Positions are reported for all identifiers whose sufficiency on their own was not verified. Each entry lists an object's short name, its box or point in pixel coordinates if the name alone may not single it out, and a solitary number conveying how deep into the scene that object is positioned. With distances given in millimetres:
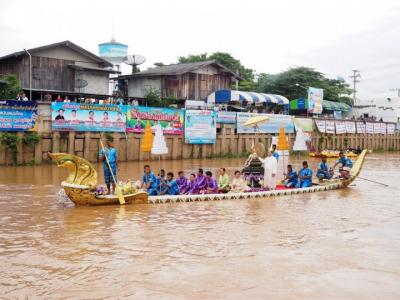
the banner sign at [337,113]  54475
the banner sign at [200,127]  32219
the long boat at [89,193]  13500
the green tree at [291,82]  53062
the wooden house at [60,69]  31422
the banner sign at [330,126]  44219
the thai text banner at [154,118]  29016
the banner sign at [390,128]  53288
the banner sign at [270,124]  35531
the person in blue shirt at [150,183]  15406
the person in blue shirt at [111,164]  14492
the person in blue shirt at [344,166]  19453
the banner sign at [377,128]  51075
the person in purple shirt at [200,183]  15797
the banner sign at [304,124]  40562
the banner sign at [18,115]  24000
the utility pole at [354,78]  75838
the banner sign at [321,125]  42944
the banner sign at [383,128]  52344
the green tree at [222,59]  54188
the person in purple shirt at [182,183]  15773
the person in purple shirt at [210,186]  15851
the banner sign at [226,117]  34097
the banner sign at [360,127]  48594
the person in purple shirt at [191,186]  15735
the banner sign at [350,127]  47031
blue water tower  41781
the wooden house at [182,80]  38788
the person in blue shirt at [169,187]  15469
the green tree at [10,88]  26814
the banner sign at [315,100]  43500
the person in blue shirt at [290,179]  17828
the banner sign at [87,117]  26000
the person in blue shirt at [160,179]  15434
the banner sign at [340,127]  45562
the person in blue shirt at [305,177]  17969
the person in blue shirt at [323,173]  19672
